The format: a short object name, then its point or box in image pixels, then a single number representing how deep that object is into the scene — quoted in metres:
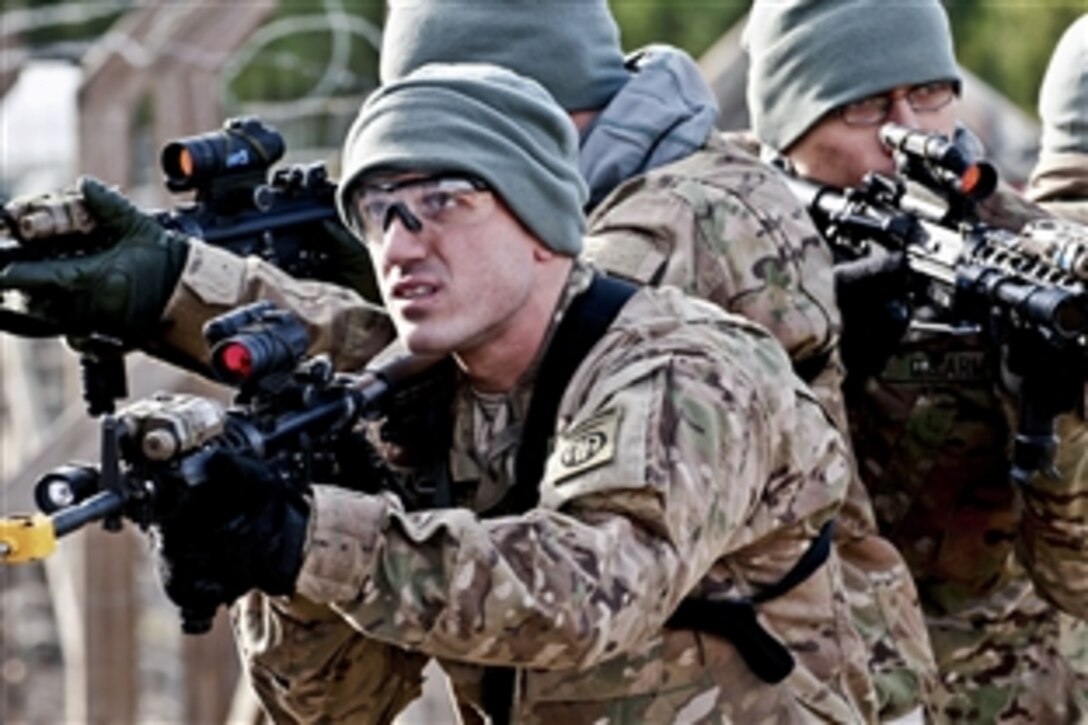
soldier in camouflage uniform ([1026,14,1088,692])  11.19
